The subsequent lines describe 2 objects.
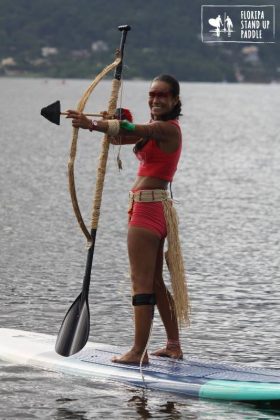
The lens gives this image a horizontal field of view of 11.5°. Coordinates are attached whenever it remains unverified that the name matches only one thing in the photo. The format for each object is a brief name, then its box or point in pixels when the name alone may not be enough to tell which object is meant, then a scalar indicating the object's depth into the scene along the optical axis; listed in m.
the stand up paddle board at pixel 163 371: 10.24
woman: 10.59
